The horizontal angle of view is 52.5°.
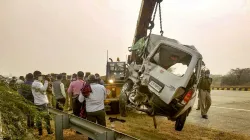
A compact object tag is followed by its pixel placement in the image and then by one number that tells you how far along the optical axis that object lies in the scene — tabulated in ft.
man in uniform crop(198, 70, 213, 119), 35.37
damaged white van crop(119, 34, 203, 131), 23.35
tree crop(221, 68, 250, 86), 88.26
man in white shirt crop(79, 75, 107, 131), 20.07
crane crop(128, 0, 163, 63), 29.86
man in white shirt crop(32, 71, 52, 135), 23.43
